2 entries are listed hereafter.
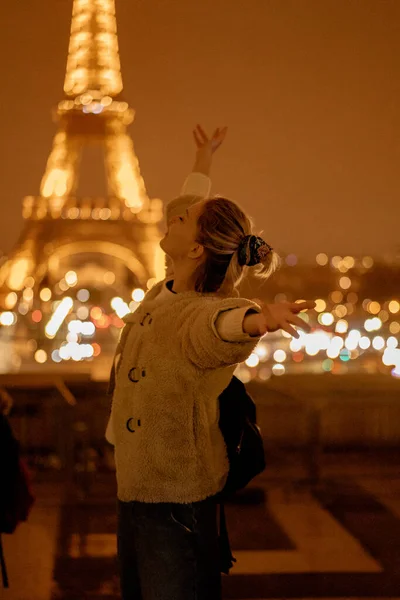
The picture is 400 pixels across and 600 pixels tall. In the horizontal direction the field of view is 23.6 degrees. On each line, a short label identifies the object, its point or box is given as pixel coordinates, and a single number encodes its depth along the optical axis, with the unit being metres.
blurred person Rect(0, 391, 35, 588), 3.07
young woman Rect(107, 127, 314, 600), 2.33
